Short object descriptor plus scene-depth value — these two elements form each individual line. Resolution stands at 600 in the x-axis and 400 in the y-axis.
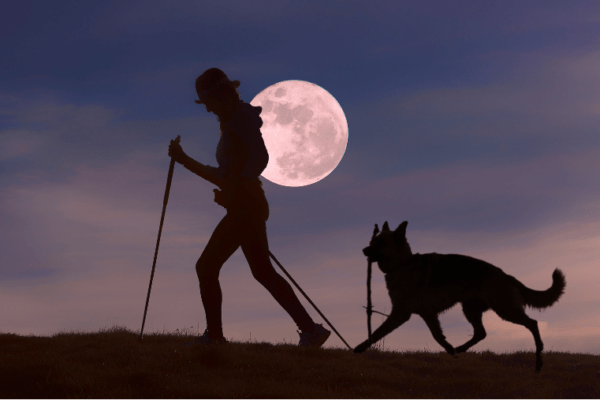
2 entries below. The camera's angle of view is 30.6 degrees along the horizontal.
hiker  15.04
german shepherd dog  14.24
